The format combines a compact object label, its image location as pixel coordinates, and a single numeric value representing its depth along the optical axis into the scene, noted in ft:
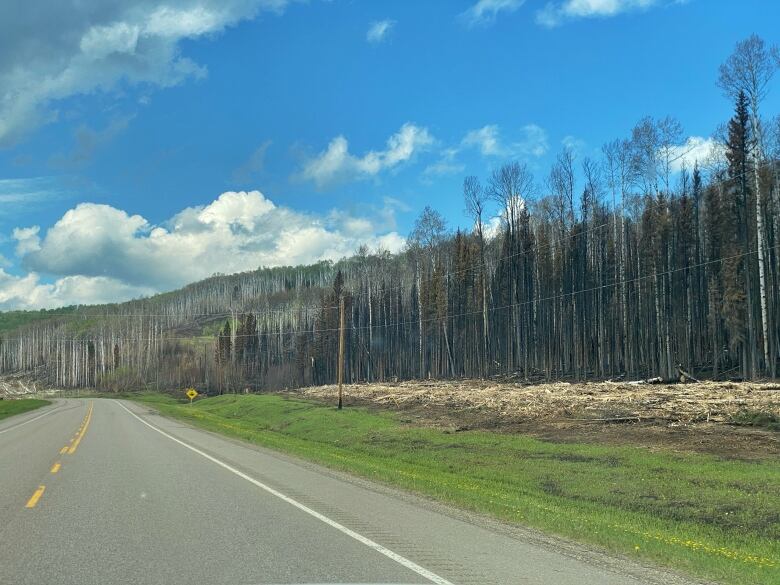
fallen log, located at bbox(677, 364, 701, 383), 121.19
